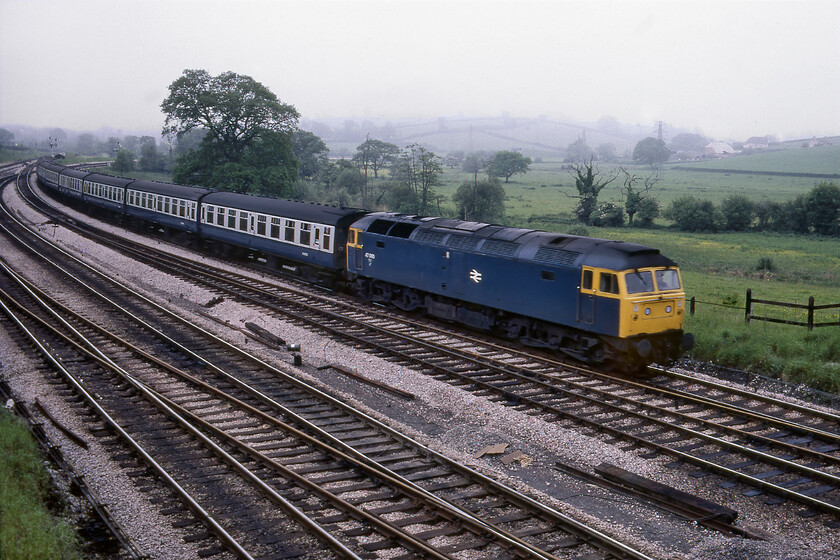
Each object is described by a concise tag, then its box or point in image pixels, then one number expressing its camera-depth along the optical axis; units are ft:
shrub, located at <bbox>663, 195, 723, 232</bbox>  216.95
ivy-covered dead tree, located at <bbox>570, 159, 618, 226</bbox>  225.76
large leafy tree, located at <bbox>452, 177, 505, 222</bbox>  220.02
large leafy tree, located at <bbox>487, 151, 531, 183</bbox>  422.00
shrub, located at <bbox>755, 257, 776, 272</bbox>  145.81
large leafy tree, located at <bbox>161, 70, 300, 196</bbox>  201.98
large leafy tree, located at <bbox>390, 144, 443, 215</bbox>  221.78
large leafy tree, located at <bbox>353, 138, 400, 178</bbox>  389.19
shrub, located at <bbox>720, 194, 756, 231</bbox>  219.41
